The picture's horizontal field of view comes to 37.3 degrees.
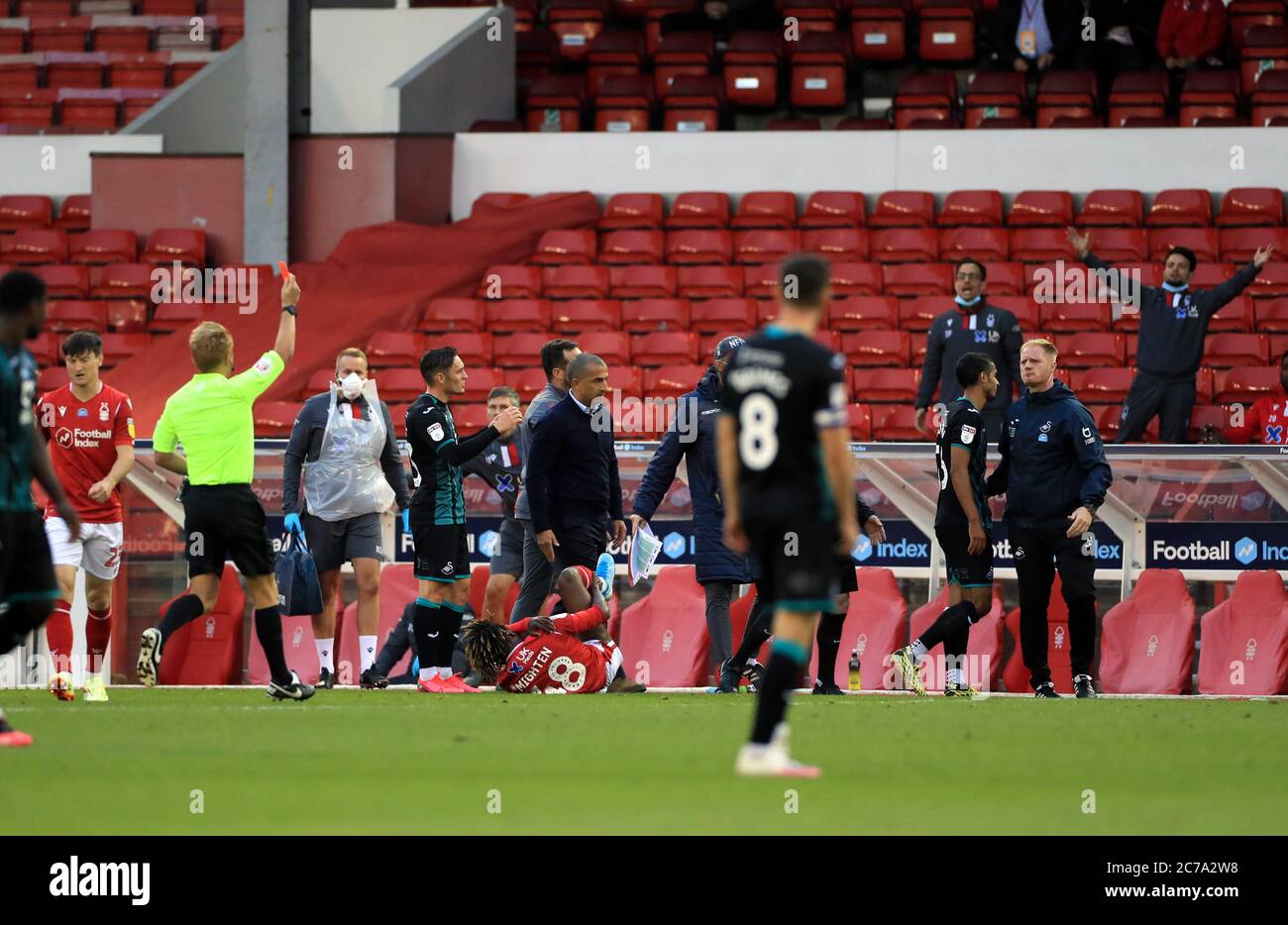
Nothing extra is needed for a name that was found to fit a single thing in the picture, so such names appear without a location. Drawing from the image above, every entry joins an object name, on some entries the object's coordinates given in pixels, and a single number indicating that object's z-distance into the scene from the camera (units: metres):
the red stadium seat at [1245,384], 16.69
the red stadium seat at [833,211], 19.84
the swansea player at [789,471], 6.01
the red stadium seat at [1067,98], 21.14
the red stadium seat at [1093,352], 17.39
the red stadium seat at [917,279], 18.67
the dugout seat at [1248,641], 12.34
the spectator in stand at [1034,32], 21.59
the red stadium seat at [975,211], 19.64
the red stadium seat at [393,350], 18.44
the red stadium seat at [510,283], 19.31
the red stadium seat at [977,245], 19.00
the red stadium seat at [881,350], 17.69
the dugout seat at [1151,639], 12.62
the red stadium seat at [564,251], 19.88
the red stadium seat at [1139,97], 20.89
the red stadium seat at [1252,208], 18.89
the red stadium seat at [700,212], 20.30
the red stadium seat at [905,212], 19.66
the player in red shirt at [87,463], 11.05
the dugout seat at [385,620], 13.91
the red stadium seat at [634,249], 19.84
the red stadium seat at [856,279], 18.78
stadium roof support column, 20.80
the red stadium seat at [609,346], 18.06
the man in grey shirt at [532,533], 11.70
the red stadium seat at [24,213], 22.23
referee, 9.63
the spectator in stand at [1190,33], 21.28
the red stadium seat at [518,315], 18.86
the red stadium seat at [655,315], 18.70
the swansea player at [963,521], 11.46
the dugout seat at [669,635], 13.39
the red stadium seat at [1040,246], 18.94
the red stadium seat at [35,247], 21.42
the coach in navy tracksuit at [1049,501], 11.23
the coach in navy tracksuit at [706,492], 11.62
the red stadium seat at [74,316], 20.31
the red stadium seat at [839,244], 19.27
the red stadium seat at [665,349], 18.03
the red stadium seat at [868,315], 18.23
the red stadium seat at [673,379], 17.14
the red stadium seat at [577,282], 19.31
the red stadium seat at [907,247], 19.11
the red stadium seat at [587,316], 18.67
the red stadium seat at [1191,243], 18.50
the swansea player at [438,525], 11.16
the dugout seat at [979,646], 12.98
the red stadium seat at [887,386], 17.25
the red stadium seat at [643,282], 19.30
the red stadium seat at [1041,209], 19.48
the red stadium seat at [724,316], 18.33
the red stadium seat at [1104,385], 16.88
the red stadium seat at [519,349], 18.31
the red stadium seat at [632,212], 20.33
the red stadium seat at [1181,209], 19.16
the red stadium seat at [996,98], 21.28
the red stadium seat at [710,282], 19.12
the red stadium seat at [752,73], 22.38
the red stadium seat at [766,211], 20.09
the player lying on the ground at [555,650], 10.95
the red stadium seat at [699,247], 19.61
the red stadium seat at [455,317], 18.95
